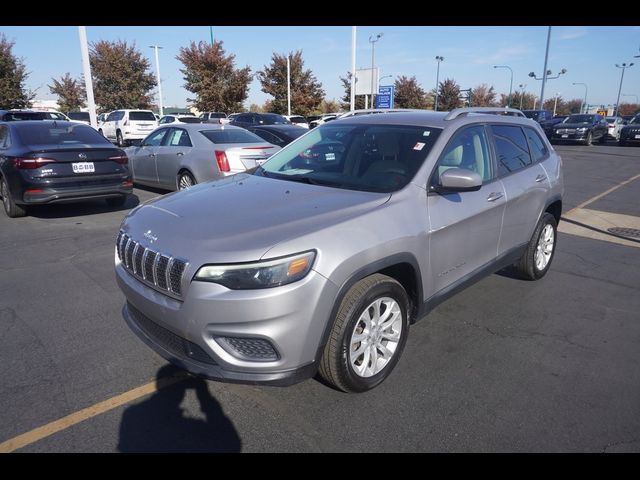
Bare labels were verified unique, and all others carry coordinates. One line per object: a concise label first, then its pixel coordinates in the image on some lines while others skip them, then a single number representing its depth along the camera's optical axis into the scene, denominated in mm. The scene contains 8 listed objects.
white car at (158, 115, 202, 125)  23814
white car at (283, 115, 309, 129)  28133
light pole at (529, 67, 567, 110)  37350
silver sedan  8172
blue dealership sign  25892
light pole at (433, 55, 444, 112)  53281
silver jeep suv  2400
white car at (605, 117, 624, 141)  27758
